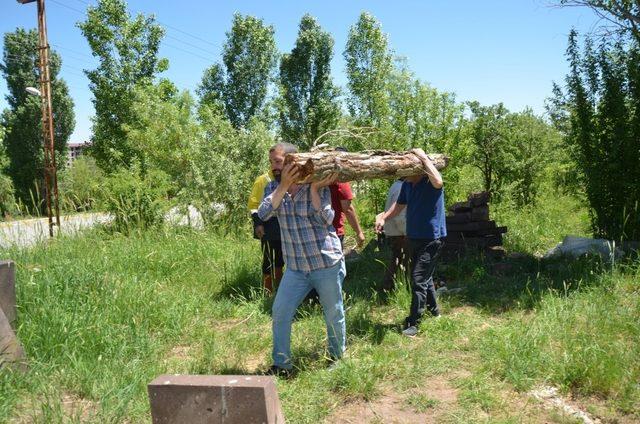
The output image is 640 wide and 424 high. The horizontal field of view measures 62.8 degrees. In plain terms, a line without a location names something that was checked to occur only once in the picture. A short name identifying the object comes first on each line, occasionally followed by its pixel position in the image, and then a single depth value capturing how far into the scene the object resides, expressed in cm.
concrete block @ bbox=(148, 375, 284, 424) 259
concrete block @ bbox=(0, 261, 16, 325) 430
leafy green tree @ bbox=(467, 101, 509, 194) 1356
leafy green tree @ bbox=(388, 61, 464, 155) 952
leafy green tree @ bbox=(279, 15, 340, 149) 2581
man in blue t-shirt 479
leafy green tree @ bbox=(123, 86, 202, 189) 1201
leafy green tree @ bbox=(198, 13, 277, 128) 2617
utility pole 1187
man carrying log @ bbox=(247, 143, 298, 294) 579
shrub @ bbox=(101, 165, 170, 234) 845
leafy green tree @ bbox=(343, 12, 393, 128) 2236
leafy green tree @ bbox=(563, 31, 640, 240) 771
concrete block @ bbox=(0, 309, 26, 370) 375
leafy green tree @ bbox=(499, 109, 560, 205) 1353
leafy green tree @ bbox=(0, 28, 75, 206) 2733
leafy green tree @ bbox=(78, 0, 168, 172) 2008
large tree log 388
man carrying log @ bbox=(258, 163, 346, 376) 385
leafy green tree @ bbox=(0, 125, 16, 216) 2505
